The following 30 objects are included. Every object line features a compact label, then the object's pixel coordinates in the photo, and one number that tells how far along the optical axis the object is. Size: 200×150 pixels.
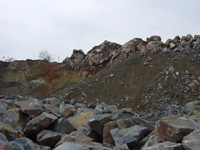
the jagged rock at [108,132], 4.84
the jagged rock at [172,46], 17.17
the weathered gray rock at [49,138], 5.25
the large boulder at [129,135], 4.36
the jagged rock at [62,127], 5.78
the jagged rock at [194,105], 9.12
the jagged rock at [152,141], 3.99
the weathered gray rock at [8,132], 4.85
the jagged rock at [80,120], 5.76
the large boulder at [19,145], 3.29
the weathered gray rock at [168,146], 3.20
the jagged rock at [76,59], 25.58
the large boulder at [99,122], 5.29
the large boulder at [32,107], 6.14
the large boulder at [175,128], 3.77
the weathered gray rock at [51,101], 9.02
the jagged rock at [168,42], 17.80
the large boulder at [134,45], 20.29
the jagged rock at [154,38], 19.88
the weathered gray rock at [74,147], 3.48
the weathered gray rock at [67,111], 6.69
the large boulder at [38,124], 5.55
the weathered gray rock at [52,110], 6.50
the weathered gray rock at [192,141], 3.19
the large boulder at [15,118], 5.75
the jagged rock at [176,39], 17.82
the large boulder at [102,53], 22.64
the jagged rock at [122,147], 3.74
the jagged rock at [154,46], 17.06
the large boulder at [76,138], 4.52
